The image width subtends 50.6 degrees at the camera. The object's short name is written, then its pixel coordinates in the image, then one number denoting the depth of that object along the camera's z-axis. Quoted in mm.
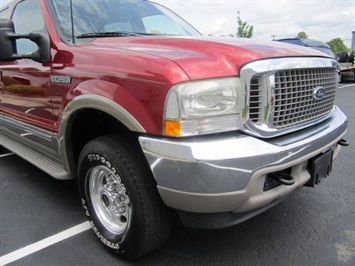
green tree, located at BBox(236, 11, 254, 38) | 29062
